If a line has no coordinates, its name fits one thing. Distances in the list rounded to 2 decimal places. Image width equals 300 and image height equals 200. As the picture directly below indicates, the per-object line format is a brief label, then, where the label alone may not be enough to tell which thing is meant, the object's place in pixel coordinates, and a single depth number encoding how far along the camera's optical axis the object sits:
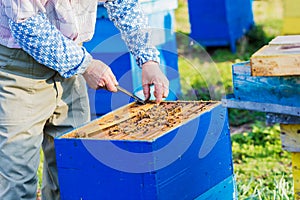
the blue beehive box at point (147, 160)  2.78
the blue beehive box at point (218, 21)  8.77
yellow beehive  8.28
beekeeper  3.06
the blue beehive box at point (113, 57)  4.98
